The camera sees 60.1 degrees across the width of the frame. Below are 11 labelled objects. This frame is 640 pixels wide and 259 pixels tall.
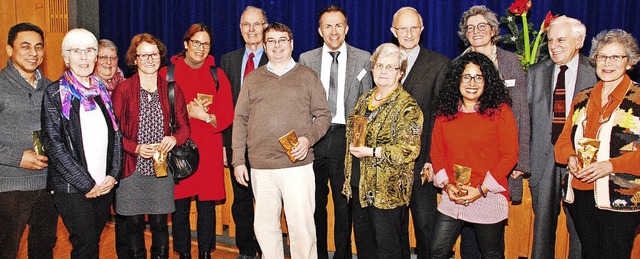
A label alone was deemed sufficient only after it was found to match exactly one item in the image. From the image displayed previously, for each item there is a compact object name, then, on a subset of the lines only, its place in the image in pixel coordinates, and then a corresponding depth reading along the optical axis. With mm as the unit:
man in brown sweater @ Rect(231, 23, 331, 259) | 3418
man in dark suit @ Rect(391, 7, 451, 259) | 3541
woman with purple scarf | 3006
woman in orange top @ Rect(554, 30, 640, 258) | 2797
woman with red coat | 3731
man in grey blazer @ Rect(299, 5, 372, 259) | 3781
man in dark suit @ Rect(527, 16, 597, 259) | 3404
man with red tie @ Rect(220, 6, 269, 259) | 4070
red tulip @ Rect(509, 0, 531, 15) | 4180
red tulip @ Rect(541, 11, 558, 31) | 4086
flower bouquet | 4172
